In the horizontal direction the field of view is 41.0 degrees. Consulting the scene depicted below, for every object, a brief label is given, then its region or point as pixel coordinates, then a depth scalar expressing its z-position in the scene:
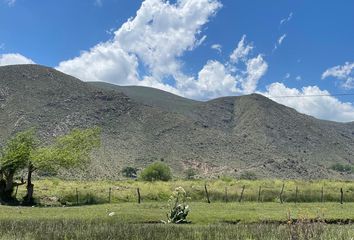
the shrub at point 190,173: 120.85
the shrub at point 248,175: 117.81
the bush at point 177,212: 28.27
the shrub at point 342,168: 153.57
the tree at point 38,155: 43.41
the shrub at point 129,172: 109.72
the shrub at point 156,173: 101.01
